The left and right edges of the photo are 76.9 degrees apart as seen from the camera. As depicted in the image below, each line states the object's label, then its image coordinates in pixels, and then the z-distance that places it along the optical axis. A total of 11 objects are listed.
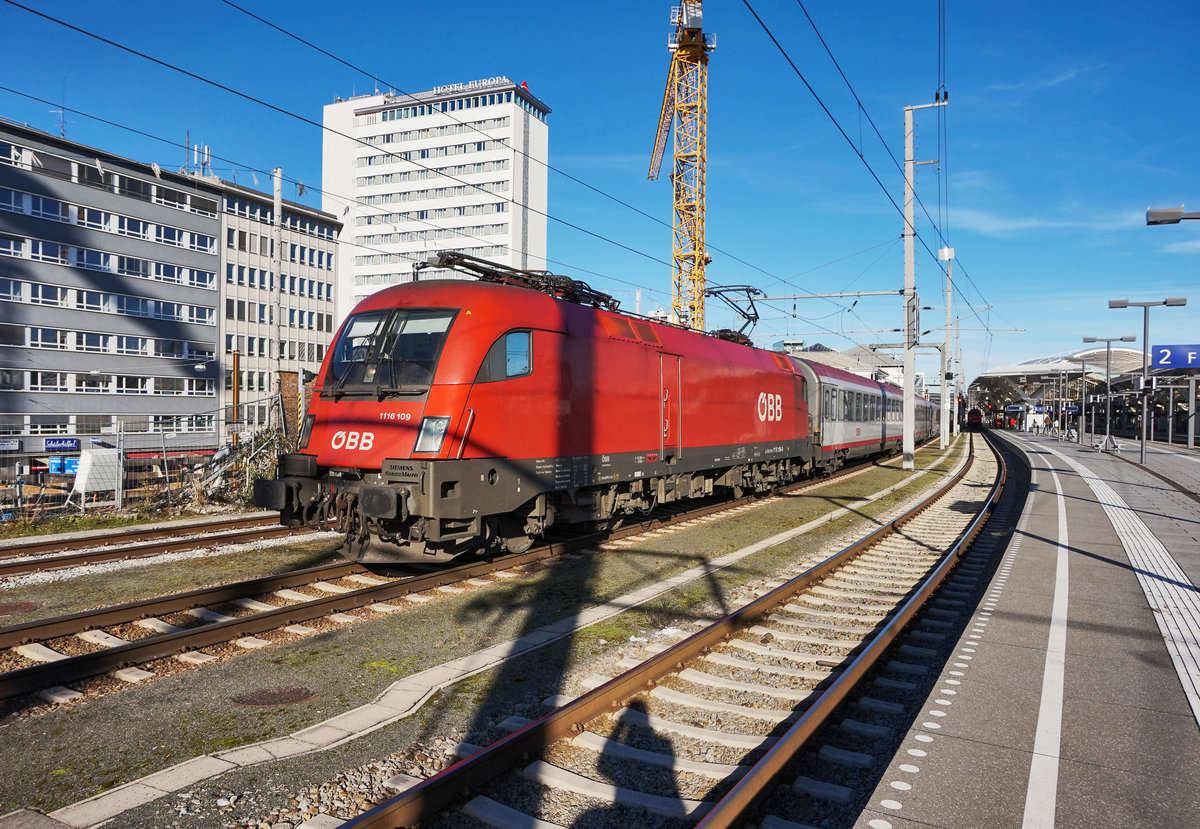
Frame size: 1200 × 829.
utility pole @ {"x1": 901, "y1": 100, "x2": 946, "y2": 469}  25.86
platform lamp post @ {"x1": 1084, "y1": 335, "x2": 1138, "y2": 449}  29.70
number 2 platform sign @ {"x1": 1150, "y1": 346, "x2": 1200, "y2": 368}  37.06
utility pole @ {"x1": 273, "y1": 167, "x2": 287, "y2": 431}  24.66
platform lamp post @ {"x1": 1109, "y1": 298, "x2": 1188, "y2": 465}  20.95
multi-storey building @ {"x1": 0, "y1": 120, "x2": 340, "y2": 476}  48.22
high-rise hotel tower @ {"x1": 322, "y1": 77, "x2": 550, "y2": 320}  87.62
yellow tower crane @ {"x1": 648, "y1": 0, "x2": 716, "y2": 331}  49.09
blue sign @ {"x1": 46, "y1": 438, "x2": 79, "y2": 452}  32.86
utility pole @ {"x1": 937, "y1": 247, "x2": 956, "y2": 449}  39.17
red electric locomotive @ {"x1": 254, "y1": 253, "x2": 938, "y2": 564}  8.66
